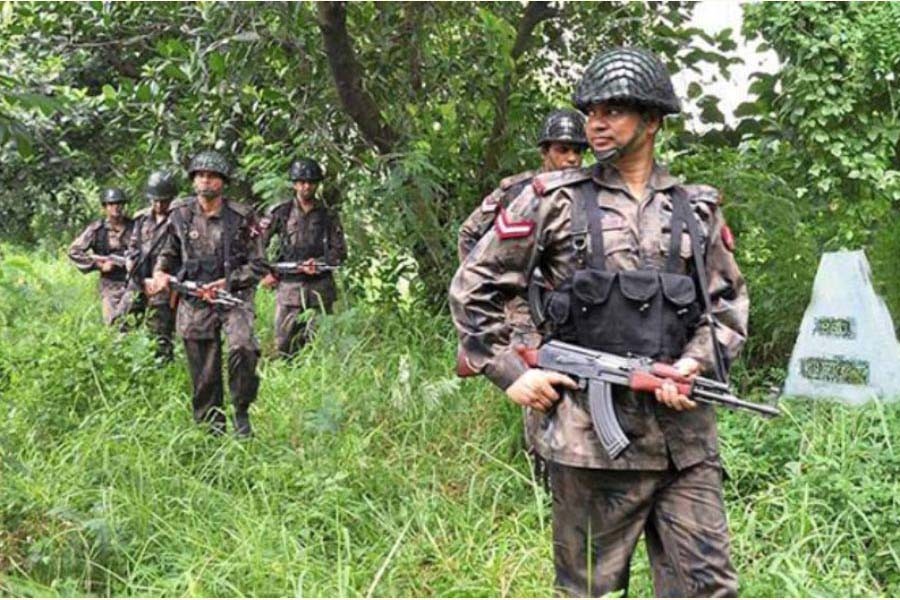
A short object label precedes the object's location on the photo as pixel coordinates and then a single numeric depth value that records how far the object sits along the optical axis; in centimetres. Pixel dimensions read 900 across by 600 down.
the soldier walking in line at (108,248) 912
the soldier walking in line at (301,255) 785
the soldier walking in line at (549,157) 486
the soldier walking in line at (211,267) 584
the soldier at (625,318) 265
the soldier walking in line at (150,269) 720
